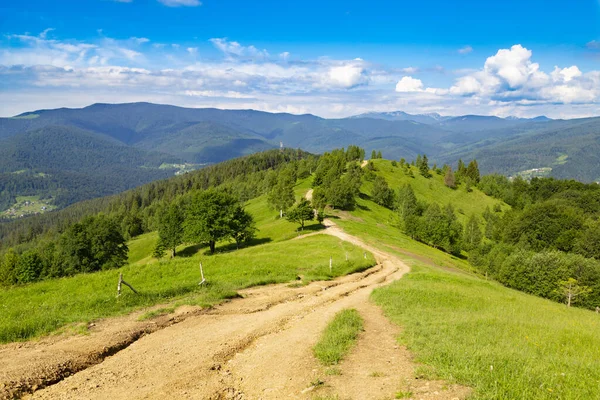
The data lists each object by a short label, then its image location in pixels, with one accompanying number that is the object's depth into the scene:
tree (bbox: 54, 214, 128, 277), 60.38
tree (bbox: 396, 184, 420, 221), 111.96
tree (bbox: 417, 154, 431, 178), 177.96
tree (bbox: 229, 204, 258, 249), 66.56
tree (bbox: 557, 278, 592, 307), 53.69
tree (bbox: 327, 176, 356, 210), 92.50
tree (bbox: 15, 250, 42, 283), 66.06
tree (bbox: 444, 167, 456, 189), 172.38
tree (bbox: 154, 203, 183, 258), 78.56
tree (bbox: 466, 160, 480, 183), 188.88
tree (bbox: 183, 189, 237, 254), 63.19
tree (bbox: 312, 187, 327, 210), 77.56
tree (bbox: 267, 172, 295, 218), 91.25
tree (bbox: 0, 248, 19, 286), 66.77
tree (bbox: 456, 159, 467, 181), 186.12
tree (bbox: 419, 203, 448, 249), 92.94
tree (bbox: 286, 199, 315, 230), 71.44
